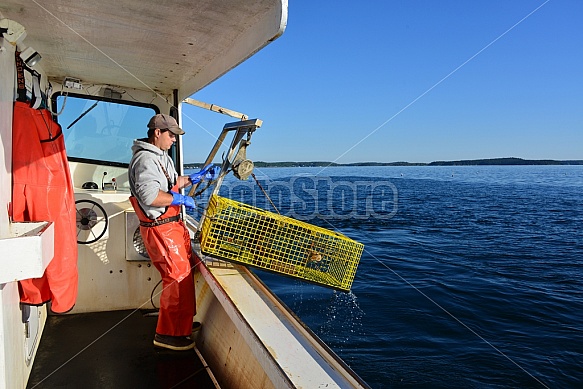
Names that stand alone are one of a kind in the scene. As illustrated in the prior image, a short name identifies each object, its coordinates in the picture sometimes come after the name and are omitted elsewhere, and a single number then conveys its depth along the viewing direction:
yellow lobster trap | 3.02
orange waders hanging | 2.10
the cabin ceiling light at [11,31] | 1.88
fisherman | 3.01
